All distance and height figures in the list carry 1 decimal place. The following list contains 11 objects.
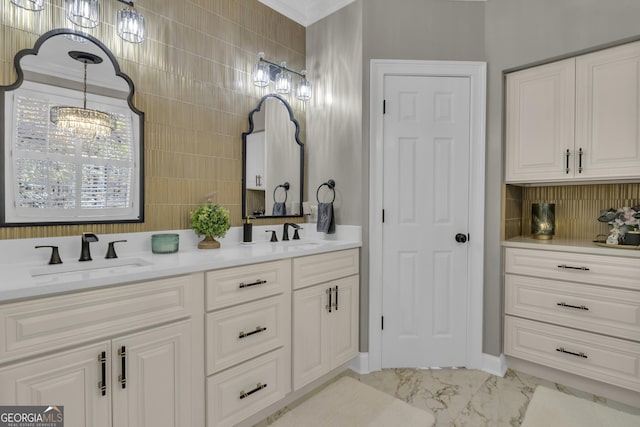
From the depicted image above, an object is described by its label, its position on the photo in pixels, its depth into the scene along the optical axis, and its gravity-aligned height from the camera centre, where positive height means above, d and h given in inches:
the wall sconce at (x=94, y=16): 60.4 +35.8
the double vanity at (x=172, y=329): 47.1 -20.9
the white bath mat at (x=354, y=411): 76.6 -46.9
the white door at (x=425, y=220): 99.6 -2.9
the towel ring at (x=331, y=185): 106.3 +7.3
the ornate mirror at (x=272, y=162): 100.0 +14.0
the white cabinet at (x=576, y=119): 83.1 +23.9
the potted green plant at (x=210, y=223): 83.3 -3.7
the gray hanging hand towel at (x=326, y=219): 103.4 -3.1
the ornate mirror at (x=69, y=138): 62.5 +13.5
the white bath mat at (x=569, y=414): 75.7 -46.0
